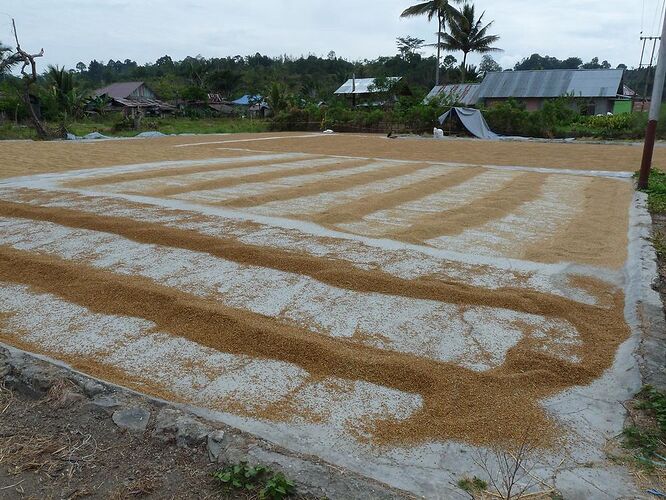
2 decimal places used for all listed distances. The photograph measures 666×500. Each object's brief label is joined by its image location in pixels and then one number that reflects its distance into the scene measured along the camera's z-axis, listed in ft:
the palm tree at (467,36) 113.80
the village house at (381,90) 112.06
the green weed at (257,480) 6.40
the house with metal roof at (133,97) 123.68
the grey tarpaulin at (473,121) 83.30
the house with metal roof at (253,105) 135.95
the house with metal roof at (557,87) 100.42
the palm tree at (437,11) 110.11
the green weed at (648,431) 7.18
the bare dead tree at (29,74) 66.13
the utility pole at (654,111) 25.22
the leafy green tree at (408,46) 167.21
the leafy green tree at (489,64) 210.51
